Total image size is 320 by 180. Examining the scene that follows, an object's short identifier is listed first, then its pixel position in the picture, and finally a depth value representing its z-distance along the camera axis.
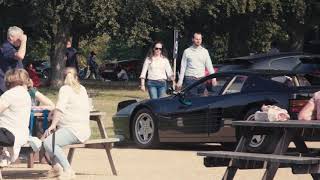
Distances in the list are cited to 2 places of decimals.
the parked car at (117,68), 62.41
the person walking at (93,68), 62.94
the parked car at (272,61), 21.23
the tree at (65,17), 34.78
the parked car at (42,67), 66.18
